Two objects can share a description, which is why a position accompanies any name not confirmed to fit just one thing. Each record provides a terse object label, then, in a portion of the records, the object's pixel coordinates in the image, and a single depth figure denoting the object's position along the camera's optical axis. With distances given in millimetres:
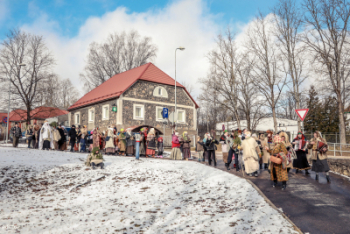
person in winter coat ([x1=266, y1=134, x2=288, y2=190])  9266
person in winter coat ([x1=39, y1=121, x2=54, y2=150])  17844
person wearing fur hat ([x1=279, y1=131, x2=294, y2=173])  11504
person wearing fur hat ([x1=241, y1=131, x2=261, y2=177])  11578
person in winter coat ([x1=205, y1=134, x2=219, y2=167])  14453
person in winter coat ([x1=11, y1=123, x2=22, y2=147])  19625
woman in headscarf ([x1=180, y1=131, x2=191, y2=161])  16458
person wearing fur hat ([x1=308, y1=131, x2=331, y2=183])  10812
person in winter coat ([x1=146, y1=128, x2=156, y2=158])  17484
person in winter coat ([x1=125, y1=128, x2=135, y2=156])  17938
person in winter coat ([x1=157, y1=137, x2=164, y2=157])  18666
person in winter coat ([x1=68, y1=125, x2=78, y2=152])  18802
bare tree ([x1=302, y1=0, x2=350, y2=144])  24406
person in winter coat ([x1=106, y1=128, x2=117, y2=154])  17297
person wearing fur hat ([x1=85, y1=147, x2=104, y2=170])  11482
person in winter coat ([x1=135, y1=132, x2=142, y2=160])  14328
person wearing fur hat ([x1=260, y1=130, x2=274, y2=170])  13383
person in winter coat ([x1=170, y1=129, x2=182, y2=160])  15994
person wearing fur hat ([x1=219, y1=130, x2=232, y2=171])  14055
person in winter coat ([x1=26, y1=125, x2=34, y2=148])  19281
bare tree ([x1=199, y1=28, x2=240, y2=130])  33062
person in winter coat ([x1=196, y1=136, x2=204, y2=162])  16127
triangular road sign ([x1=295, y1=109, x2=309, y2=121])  12632
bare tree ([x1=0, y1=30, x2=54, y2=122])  33562
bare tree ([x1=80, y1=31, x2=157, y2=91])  48781
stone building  29125
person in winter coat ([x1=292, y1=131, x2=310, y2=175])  12259
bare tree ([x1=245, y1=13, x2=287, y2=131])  29297
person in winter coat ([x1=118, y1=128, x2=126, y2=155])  17844
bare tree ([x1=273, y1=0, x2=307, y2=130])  27047
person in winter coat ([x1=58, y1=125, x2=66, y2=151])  18669
